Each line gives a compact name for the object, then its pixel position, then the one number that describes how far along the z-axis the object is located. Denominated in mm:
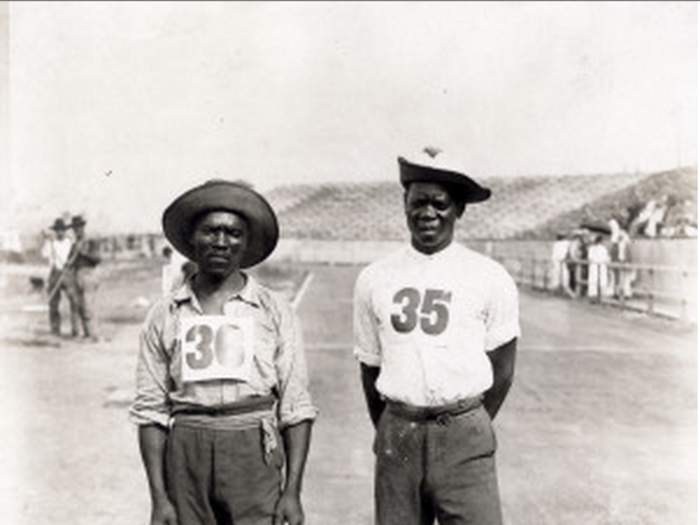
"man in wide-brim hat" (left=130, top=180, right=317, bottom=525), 2891
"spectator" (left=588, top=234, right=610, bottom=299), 18406
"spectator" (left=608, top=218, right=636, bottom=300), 17069
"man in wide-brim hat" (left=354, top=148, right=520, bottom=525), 3035
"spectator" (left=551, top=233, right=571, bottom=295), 20719
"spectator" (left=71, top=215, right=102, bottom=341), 11906
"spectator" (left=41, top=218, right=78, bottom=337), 12008
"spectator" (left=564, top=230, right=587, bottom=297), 19484
